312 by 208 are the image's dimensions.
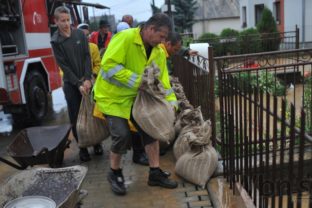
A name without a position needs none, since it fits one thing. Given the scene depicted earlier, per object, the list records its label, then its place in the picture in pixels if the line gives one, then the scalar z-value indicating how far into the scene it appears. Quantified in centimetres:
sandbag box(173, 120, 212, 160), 419
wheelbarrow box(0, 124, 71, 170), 413
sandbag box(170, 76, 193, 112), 529
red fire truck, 658
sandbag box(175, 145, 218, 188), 411
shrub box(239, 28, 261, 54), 1436
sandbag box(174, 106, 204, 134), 463
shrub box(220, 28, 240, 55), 1442
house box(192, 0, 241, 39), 4412
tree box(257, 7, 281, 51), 2133
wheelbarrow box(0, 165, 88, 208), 334
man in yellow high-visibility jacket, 362
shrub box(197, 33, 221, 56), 1409
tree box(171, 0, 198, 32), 3631
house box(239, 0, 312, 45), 2010
